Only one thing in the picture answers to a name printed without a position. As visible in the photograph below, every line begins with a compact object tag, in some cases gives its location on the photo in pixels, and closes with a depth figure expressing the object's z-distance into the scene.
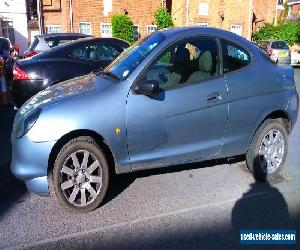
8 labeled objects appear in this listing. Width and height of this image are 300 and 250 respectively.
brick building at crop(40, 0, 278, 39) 26.05
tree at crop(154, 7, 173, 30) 26.53
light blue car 3.73
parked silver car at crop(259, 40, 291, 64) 21.33
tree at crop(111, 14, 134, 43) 25.59
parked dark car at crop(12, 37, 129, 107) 7.45
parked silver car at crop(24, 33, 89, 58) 10.90
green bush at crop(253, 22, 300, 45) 28.80
